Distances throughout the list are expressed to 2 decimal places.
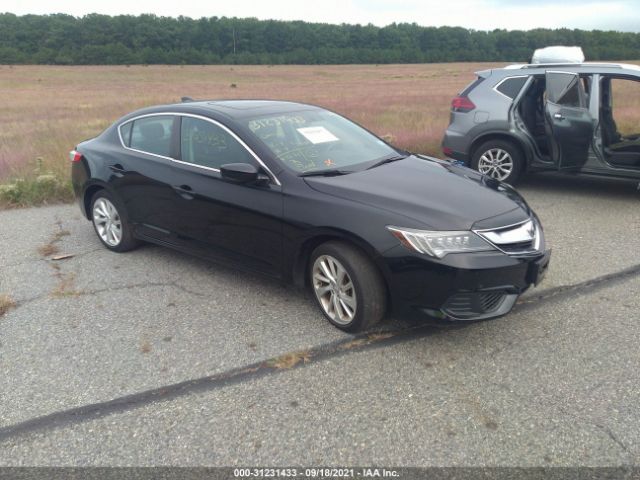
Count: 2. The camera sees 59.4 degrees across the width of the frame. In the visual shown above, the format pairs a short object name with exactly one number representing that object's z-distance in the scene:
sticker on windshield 4.43
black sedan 3.37
